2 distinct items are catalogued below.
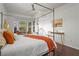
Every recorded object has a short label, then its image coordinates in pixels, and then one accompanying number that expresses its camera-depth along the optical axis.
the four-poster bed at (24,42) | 1.32
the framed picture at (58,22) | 1.90
